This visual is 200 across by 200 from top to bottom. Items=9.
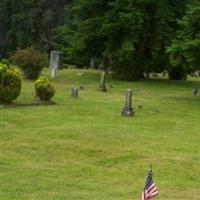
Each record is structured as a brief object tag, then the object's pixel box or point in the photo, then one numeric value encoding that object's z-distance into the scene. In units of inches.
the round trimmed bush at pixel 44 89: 900.6
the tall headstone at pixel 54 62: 1546.5
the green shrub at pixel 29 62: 1393.9
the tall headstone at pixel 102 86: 1193.2
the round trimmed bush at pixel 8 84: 858.1
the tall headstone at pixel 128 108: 807.7
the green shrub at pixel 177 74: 1645.4
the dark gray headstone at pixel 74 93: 1037.2
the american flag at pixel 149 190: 290.2
